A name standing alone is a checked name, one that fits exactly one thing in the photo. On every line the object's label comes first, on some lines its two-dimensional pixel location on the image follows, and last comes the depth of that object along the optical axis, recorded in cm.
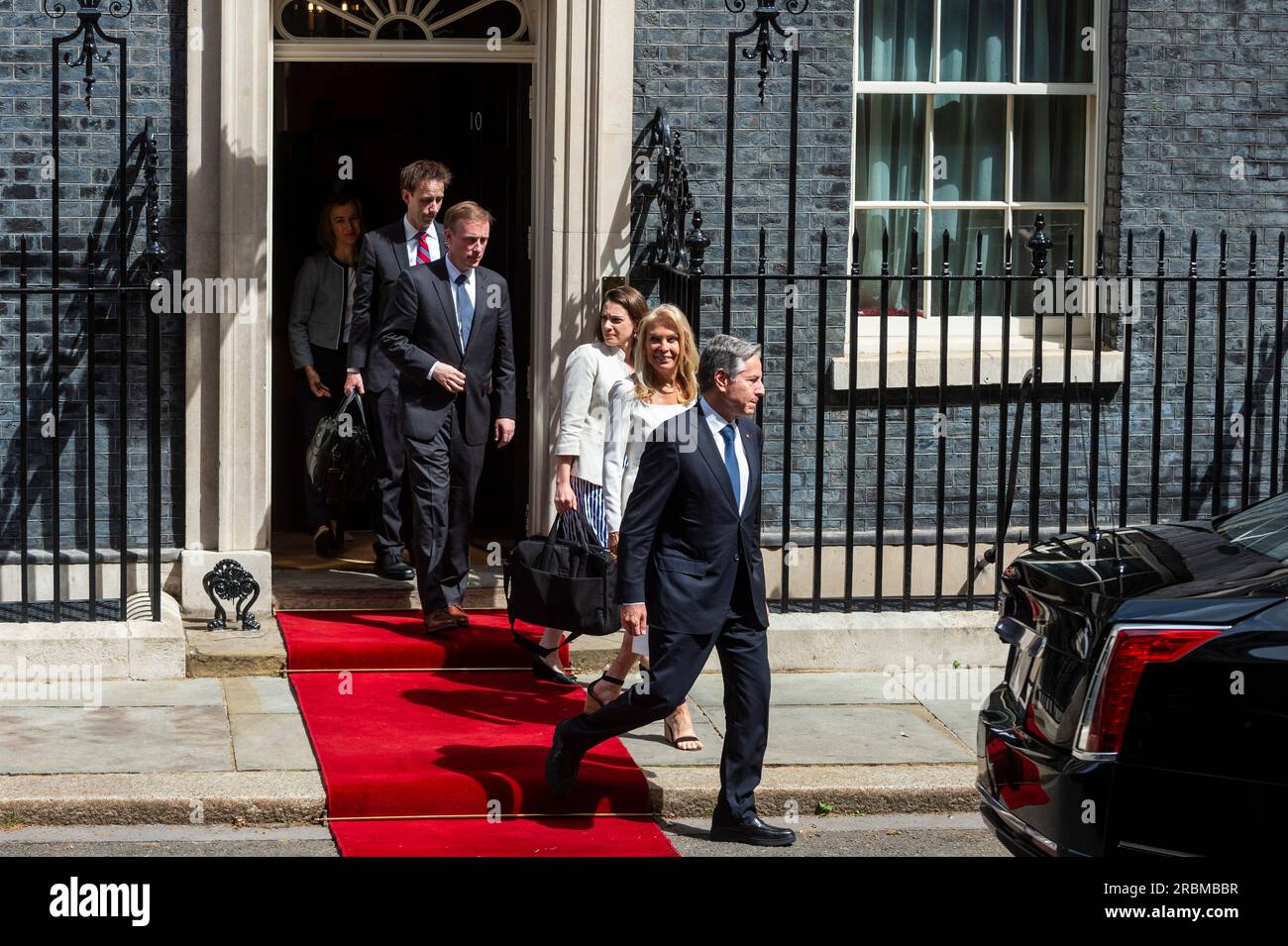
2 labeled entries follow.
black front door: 1052
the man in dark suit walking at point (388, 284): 887
